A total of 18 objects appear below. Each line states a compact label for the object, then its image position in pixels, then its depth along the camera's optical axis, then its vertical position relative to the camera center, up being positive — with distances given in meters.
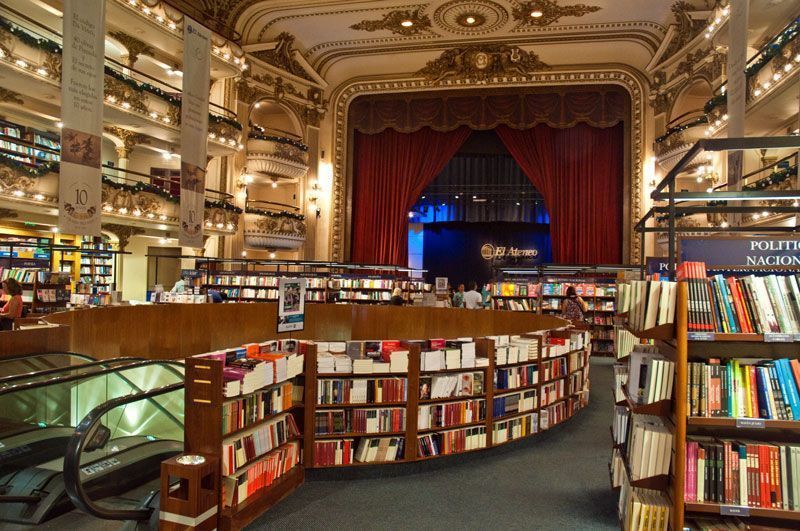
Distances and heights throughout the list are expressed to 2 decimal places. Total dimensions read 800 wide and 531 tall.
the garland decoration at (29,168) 8.59 +1.76
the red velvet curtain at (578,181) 16.44 +3.22
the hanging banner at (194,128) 9.29 +2.61
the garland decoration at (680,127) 11.91 +3.73
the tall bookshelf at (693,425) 2.62 -0.67
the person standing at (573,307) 10.45 -0.40
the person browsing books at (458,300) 13.79 -0.41
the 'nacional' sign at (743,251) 3.02 +0.22
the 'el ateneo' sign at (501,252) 20.66 +1.26
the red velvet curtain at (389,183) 17.86 +3.26
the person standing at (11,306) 7.51 -0.44
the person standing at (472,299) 11.70 -0.32
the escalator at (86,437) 2.84 -1.01
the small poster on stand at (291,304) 6.10 -0.27
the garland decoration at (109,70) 8.61 +3.90
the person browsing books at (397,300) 11.03 -0.35
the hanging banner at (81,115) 6.72 +2.03
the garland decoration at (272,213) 15.31 +1.89
